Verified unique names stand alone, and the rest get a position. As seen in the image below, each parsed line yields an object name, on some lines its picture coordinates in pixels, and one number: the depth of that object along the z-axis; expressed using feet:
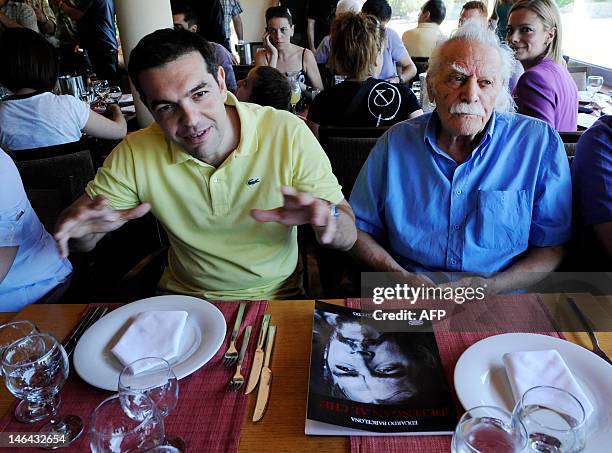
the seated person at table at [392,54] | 14.32
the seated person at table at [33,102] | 7.81
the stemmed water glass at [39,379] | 2.95
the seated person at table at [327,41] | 15.88
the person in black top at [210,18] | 18.81
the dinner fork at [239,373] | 3.21
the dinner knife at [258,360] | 3.21
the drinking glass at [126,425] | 2.52
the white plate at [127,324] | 3.30
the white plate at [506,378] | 2.77
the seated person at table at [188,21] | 14.12
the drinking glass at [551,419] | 2.33
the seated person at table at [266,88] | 8.75
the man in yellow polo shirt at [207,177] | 4.53
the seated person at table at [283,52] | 13.38
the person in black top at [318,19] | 20.99
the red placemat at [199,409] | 2.84
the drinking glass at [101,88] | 12.78
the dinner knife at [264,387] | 2.99
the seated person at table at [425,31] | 16.43
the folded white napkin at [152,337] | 3.43
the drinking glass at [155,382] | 2.93
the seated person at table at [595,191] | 5.11
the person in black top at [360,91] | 8.94
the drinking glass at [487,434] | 2.32
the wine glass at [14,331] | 3.57
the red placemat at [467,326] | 2.76
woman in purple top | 7.72
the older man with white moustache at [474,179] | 5.18
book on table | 2.85
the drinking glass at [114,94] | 12.69
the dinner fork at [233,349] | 3.43
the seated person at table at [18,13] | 17.71
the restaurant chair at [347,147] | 7.08
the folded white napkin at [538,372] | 2.96
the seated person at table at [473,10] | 15.98
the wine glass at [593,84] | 11.45
